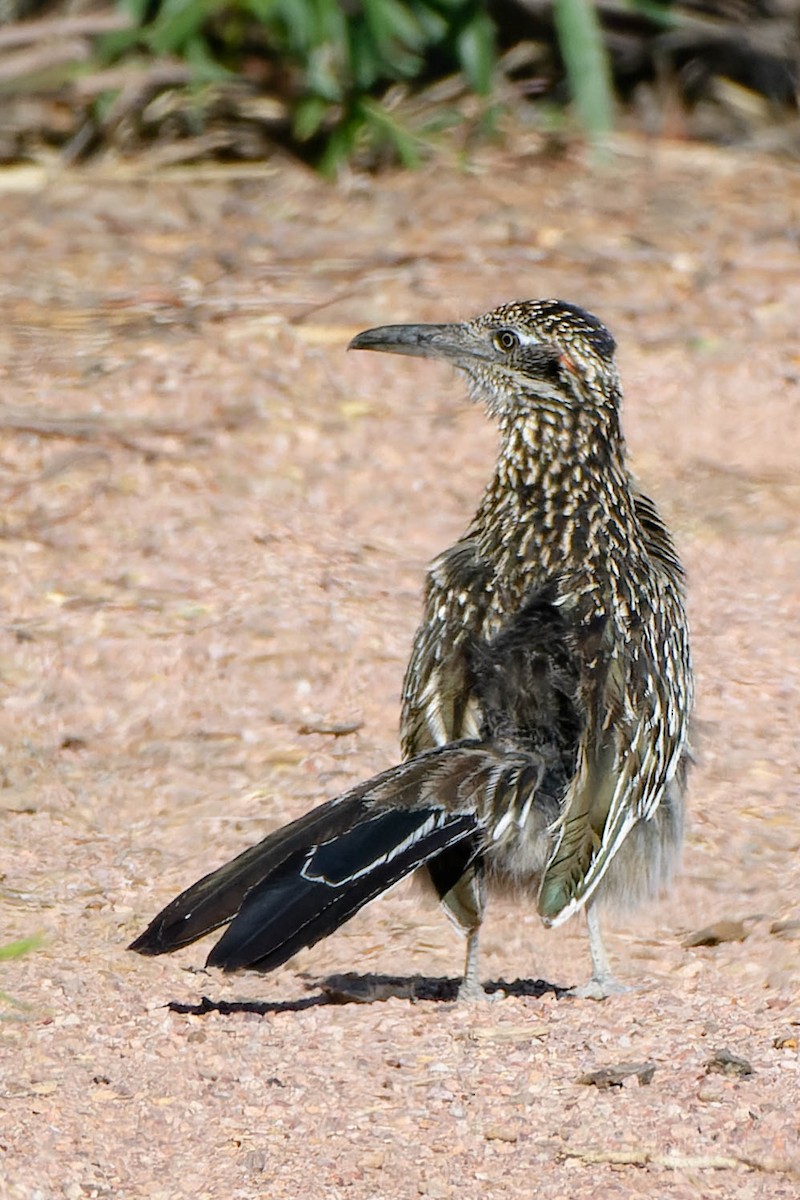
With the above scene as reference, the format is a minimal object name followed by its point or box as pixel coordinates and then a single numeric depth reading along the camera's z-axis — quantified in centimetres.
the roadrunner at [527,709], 870
